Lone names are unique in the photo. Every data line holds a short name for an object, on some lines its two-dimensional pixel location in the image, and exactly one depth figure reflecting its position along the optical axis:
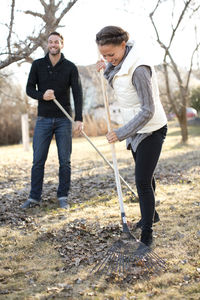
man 5.00
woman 3.10
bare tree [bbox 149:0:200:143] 12.12
